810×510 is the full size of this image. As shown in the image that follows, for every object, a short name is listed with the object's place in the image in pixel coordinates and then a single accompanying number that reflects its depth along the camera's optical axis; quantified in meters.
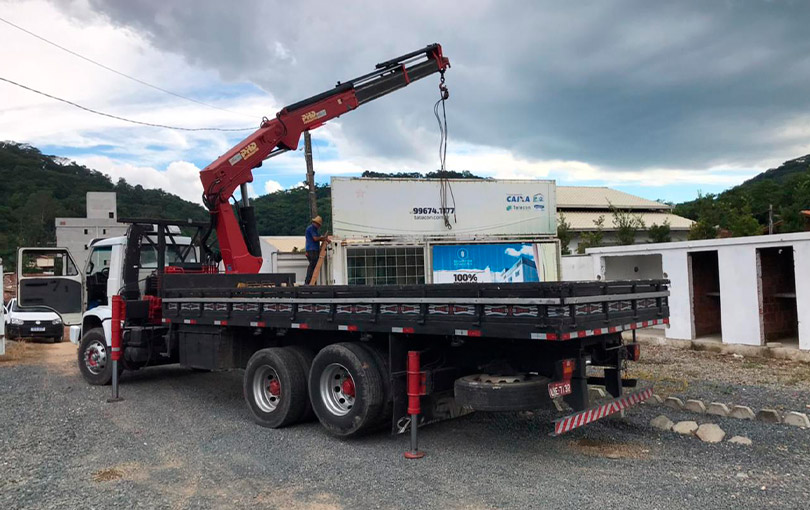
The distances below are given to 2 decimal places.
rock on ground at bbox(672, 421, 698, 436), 6.84
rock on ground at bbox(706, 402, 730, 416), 7.57
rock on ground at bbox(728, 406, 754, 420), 7.38
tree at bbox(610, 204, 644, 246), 35.94
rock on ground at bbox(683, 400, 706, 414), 7.74
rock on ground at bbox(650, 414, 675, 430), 7.12
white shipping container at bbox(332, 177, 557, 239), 20.58
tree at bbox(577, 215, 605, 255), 34.52
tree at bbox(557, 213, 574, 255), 37.00
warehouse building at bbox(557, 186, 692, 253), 44.06
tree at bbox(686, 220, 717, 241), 34.53
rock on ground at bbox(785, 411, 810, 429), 7.02
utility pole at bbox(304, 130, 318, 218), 19.47
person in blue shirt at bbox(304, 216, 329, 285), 11.51
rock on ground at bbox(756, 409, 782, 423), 7.21
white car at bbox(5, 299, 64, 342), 17.55
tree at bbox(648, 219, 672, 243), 37.06
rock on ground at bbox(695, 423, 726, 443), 6.61
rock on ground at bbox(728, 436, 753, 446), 6.43
